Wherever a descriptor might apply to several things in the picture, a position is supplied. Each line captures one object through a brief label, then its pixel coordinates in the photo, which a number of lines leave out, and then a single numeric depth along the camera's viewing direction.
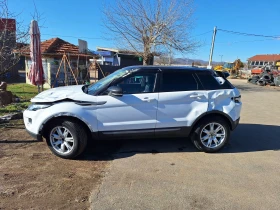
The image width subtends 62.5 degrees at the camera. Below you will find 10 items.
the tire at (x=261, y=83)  25.88
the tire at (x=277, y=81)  23.72
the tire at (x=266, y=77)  25.72
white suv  4.04
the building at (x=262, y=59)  67.72
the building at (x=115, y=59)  29.41
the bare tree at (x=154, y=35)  16.68
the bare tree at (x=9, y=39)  6.19
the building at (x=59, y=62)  14.34
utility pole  26.67
